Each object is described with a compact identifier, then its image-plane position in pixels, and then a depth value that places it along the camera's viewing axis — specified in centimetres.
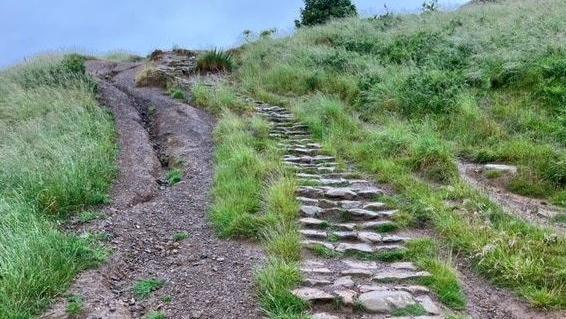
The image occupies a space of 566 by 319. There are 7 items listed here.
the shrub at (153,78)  1429
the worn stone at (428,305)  398
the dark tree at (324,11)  2036
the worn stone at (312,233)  532
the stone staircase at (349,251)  409
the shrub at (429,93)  874
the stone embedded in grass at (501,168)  664
